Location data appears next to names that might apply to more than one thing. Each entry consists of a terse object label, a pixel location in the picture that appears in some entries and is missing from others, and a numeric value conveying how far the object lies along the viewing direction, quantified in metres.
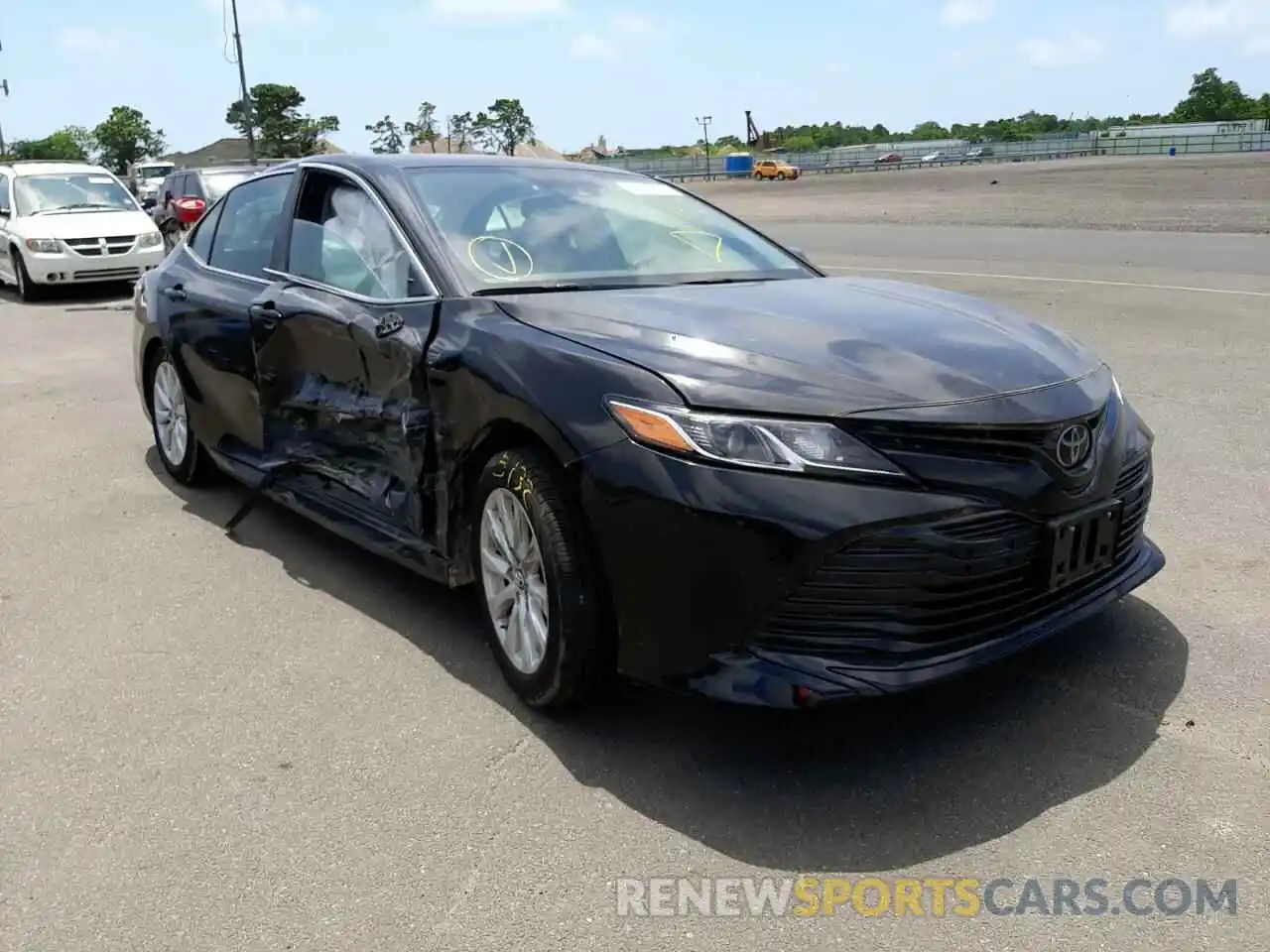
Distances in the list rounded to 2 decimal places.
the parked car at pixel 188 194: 18.19
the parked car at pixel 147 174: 45.94
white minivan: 15.21
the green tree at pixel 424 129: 99.81
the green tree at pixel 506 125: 110.12
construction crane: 134.25
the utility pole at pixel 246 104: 36.84
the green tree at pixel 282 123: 78.88
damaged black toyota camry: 2.96
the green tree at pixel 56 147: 104.75
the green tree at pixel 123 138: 101.81
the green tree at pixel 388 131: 92.45
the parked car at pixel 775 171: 74.81
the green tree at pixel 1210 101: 139.75
